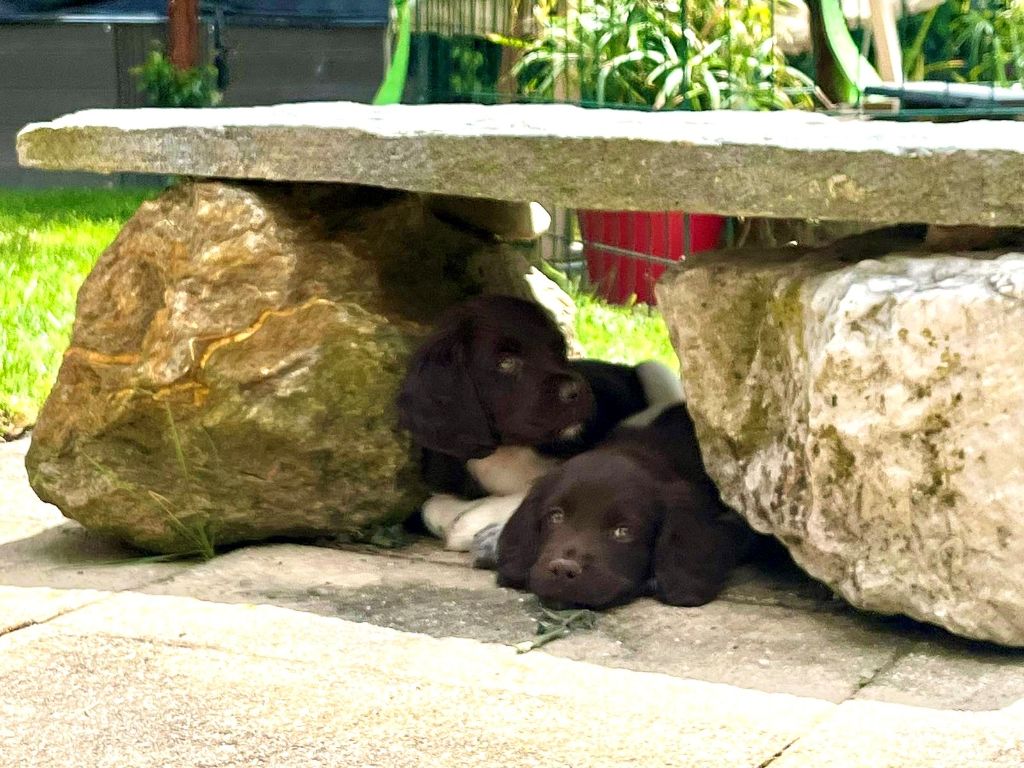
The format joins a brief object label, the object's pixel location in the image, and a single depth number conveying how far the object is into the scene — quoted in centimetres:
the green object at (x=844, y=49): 513
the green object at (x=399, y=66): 547
